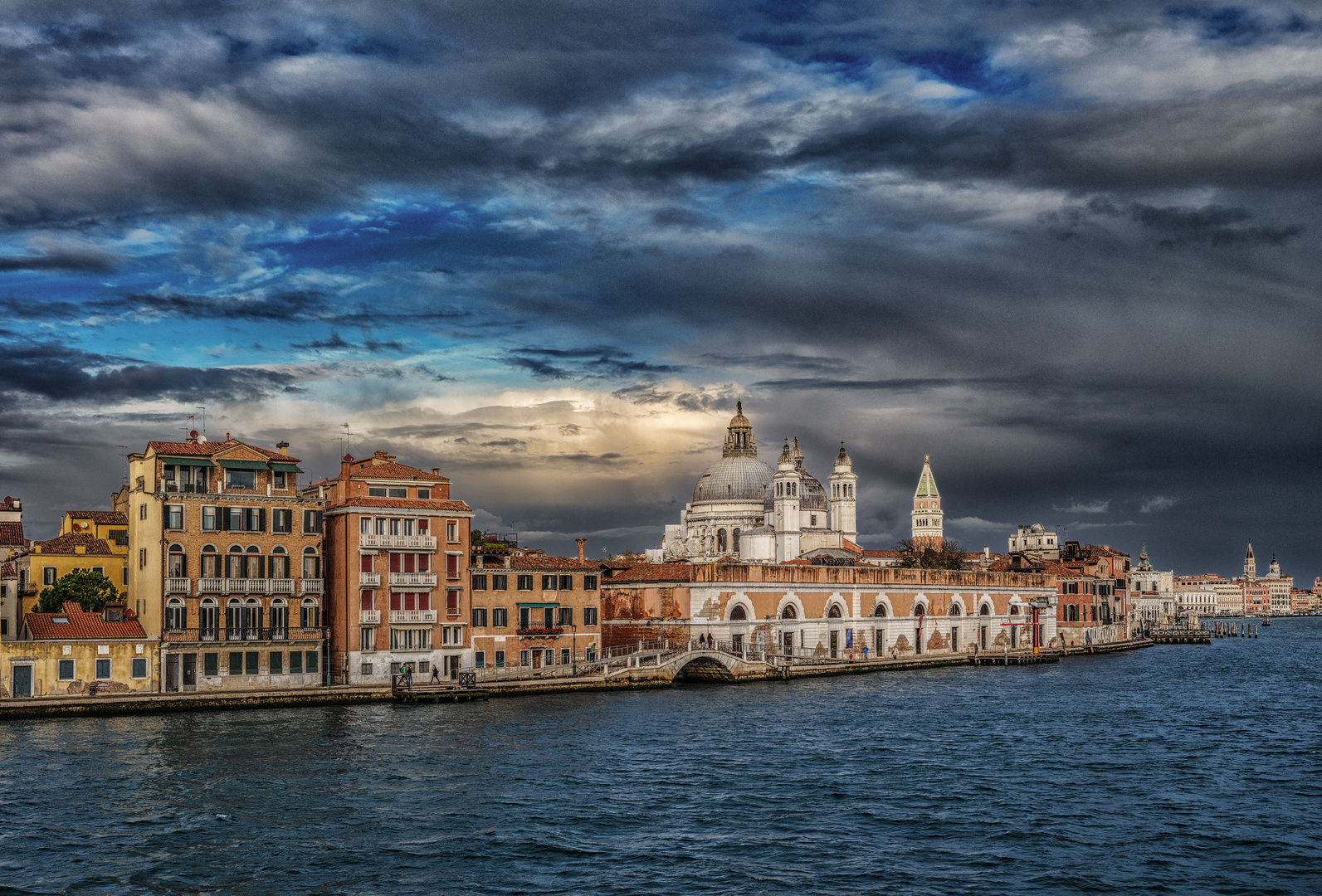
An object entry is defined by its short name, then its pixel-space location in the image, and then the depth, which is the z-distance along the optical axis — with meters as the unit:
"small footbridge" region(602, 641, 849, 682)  70.31
